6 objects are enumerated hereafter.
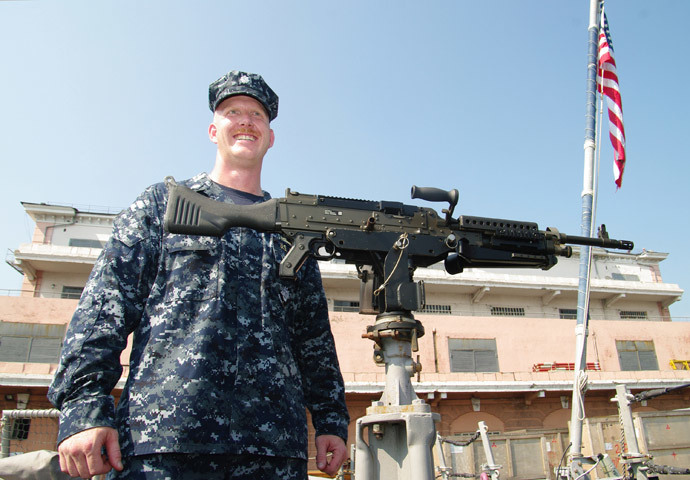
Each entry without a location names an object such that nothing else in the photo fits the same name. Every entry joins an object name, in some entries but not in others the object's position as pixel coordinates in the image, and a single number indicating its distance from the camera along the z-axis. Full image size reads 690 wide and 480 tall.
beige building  16.92
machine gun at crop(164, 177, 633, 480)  2.38
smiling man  2.04
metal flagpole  6.95
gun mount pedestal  2.26
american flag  9.40
